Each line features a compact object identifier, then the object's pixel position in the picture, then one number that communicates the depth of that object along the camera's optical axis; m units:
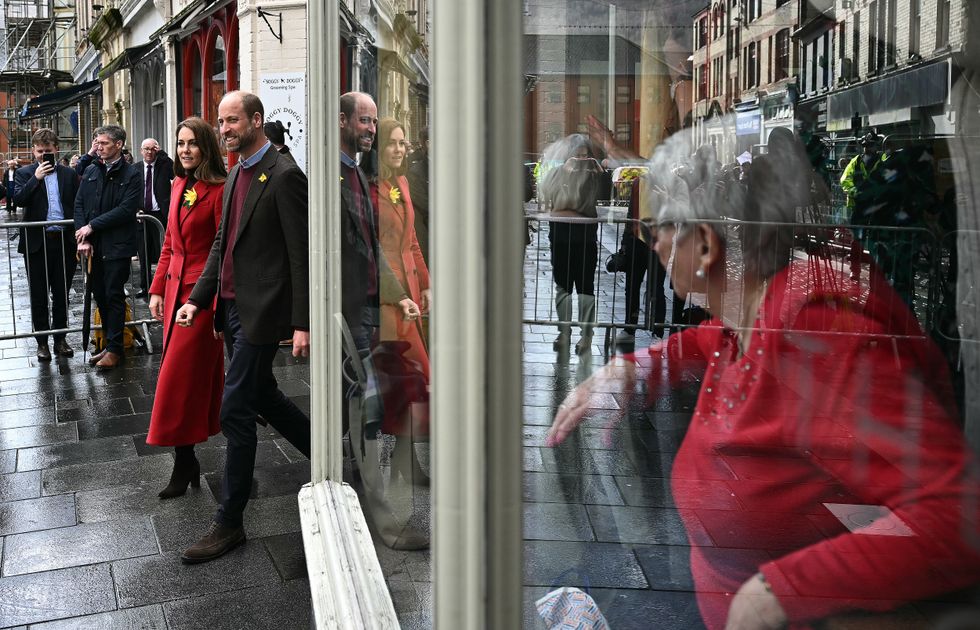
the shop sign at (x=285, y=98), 9.46
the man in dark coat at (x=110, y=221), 7.63
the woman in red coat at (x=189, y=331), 4.48
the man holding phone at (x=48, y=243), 8.23
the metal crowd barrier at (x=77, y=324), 8.07
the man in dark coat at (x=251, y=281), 3.85
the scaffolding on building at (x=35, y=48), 42.31
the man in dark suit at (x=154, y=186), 9.97
